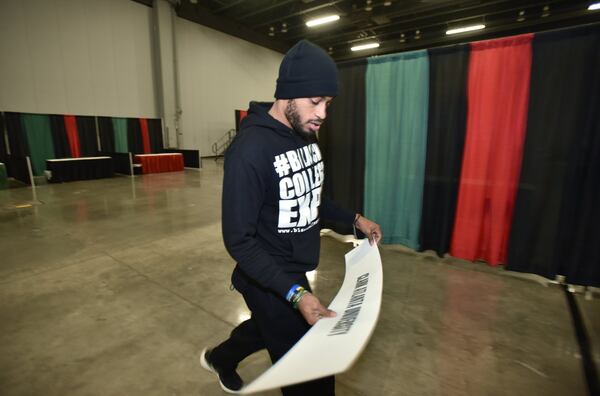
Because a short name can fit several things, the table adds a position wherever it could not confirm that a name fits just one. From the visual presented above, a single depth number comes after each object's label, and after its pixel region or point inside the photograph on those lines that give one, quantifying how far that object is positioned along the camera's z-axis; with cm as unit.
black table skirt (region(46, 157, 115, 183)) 699
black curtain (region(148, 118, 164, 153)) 1042
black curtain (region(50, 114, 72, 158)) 825
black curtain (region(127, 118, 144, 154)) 983
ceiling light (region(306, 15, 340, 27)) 933
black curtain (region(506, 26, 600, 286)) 221
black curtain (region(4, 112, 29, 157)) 745
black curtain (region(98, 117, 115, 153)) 920
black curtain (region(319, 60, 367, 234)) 327
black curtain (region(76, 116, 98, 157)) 875
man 83
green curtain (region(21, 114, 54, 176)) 782
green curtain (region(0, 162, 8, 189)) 605
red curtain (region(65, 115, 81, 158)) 848
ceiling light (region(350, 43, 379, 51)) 1287
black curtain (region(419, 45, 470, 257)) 271
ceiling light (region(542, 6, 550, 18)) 940
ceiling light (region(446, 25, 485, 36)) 1048
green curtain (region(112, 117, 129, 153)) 952
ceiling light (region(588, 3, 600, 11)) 909
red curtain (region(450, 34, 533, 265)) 246
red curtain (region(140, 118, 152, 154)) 1013
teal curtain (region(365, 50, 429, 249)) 293
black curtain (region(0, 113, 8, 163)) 727
